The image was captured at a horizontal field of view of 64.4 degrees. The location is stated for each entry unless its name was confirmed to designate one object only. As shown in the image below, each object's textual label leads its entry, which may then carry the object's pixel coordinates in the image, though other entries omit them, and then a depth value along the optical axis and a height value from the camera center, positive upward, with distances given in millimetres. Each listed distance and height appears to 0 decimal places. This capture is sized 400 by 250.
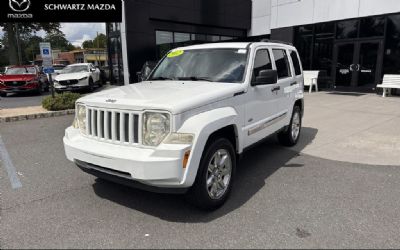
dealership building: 14648 +1794
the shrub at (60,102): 10586 -1329
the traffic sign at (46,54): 10938 +271
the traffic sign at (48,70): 11010 -274
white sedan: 16234 -851
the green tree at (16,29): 31734 +3604
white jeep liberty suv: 3221 -676
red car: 16734 -978
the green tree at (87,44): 112612 +6584
